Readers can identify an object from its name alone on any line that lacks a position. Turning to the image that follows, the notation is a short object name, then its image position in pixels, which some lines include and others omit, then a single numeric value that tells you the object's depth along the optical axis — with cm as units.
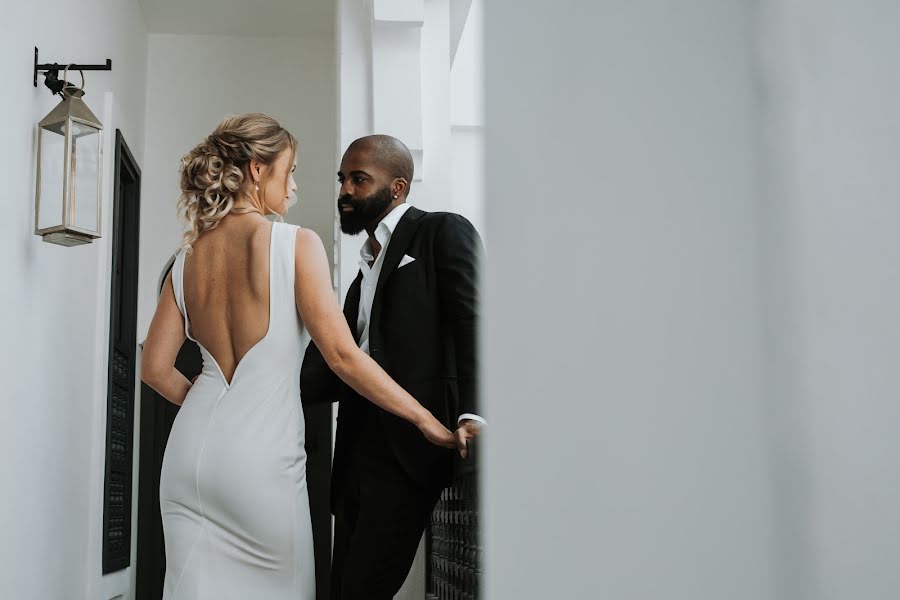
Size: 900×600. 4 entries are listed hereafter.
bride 218
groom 232
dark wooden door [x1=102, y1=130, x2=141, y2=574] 524
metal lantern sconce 339
